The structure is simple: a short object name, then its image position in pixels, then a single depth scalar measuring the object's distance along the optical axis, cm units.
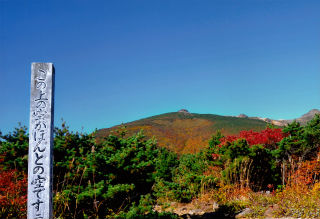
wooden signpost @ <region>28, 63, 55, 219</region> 331
